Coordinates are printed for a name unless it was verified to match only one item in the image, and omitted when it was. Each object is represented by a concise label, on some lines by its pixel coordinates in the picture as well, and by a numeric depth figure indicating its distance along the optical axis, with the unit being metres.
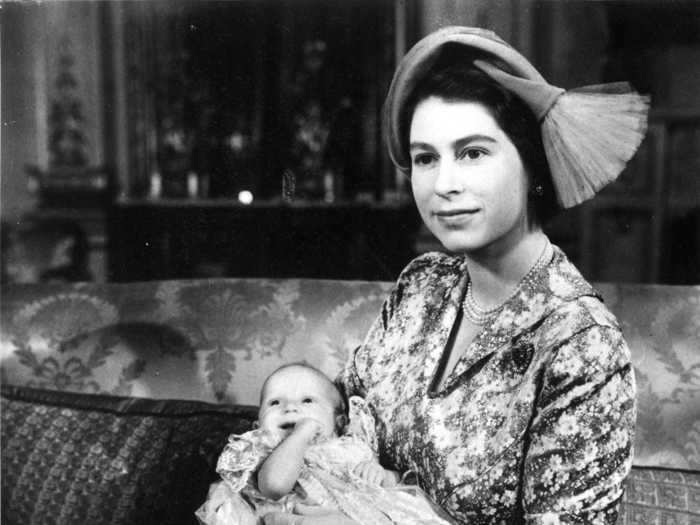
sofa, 1.78
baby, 1.32
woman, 1.13
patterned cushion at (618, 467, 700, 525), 1.58
